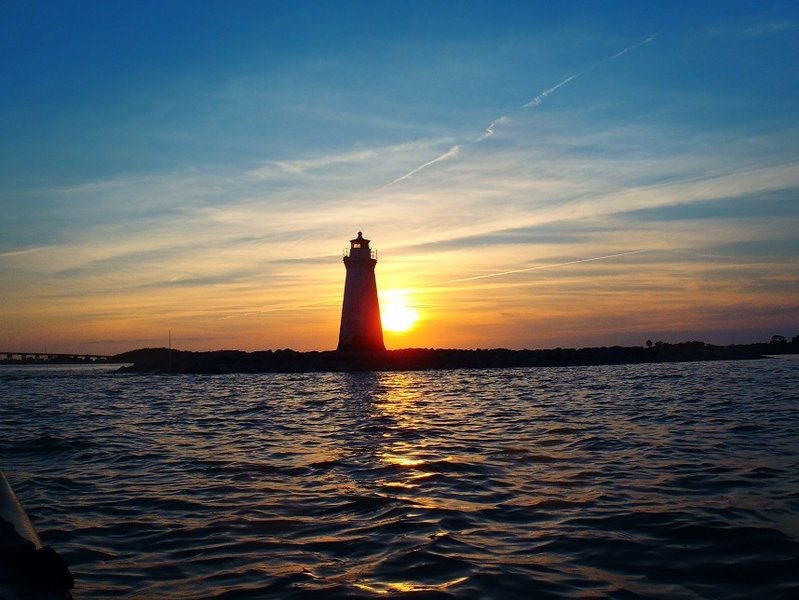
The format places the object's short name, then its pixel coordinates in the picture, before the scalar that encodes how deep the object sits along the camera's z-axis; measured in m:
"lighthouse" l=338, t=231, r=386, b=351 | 45.25
